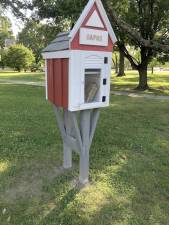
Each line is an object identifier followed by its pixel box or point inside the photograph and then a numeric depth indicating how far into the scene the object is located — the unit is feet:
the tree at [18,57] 135.95
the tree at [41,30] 47.64
